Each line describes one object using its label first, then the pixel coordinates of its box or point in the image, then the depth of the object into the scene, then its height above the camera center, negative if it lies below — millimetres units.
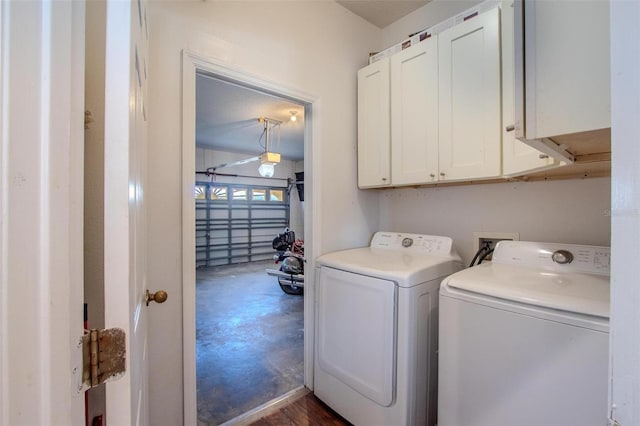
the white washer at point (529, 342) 930 -491
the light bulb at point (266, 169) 3691 +562
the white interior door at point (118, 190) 471 +36
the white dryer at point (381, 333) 1411 -673
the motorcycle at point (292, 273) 4312 -985
